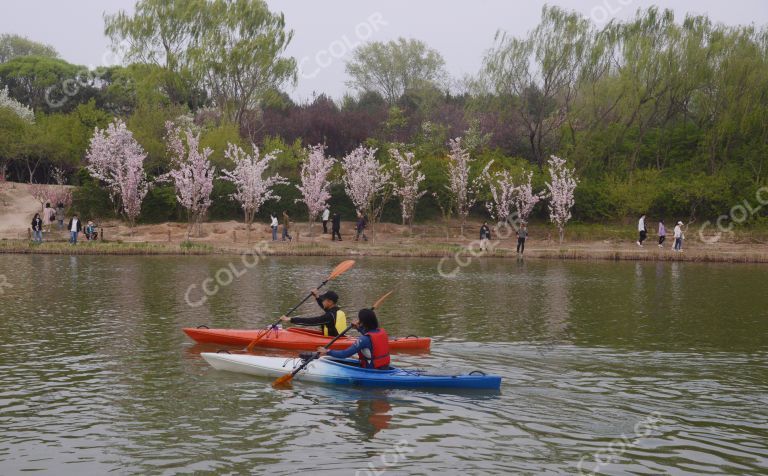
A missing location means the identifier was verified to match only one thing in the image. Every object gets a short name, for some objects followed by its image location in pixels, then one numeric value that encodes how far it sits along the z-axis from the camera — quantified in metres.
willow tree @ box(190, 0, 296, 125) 57.84
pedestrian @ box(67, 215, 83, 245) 42.81
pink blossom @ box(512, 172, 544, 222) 49.25
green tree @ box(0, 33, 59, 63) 116.56
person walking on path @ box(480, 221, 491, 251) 44.47
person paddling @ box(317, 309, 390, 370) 14.41
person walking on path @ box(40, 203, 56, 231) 47.46
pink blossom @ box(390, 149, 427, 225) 49.28
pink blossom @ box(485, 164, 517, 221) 49.38
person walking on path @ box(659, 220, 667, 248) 45.62
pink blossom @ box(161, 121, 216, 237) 47.16
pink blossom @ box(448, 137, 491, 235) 49.91
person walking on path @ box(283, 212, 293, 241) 46.91
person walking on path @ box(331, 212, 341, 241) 48.38
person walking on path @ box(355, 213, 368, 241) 48.53
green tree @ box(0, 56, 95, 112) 78.25
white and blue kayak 14.26
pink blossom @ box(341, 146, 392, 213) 49.03
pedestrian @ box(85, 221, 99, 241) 44.84
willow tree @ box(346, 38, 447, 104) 90.24
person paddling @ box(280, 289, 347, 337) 17.00
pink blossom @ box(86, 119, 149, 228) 48.53
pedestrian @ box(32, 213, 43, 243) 42.88
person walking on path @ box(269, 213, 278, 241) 47.19
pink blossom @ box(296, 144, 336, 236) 48.75
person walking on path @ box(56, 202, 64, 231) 48.28
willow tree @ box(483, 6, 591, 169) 53.82
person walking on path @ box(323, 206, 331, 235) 50.41
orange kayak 17.92
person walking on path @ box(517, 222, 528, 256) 42.50
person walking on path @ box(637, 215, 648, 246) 46.45
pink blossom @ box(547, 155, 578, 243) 48.84
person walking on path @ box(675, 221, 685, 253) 43.72
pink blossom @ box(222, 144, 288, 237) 47.31
